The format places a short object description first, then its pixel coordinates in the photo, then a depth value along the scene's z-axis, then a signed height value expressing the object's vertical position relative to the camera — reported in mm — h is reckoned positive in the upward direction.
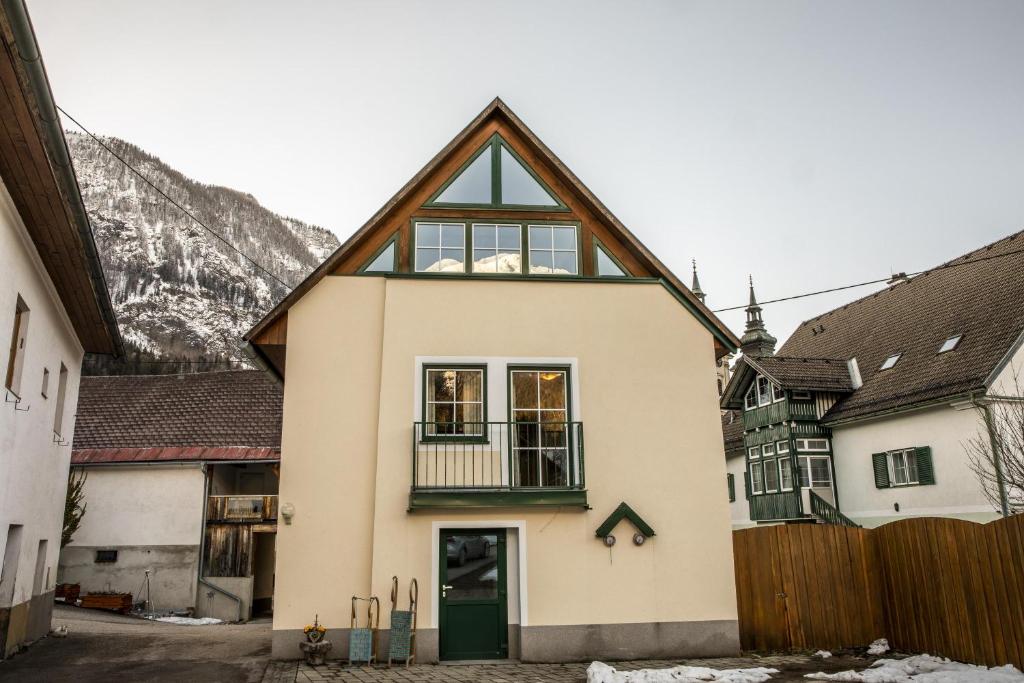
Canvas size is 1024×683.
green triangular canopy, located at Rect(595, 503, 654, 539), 12367 +438
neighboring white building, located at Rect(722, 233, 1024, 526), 21484 +4135
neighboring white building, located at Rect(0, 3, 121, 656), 8258 +3676
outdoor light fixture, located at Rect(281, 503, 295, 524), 12031 +619
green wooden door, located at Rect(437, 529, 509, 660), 11961 -616
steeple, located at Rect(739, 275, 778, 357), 51750 +12694
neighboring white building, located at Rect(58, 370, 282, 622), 21922 +984
